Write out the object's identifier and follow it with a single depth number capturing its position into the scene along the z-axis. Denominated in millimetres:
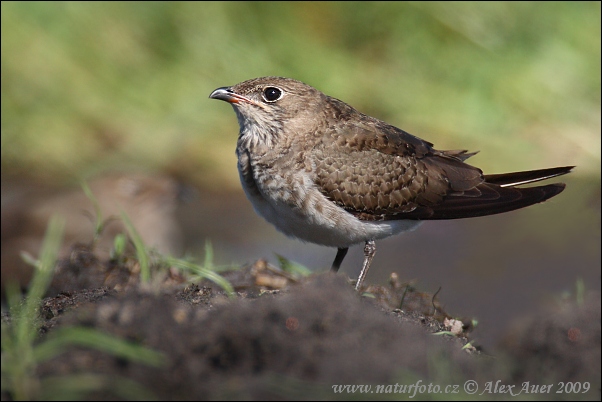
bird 9602
